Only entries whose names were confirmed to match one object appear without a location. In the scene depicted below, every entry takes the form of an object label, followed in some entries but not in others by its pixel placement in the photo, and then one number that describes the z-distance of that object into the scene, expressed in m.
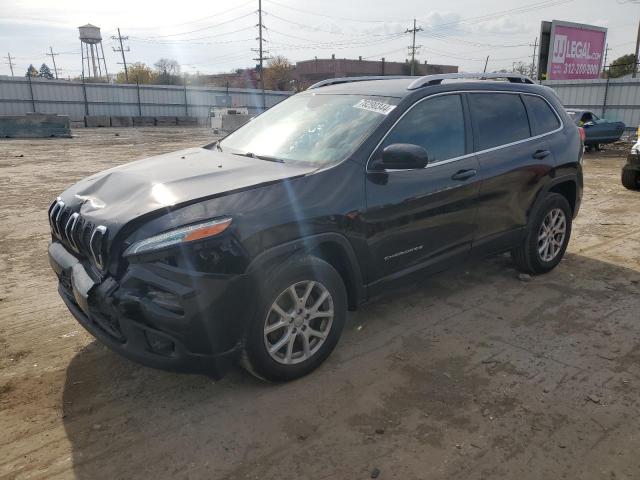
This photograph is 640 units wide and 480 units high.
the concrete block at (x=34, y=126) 24.48
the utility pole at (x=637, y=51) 30.18
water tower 80.19
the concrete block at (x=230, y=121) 28.87
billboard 25.28
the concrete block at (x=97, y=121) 34.59
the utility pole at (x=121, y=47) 82.34
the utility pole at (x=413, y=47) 68.90
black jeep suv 2.67
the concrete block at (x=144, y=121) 37.38
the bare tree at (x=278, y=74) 73.51
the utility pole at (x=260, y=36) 56.11
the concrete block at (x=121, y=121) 36.19
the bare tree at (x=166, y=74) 75.44
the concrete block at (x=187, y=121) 39.75
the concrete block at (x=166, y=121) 38.34
